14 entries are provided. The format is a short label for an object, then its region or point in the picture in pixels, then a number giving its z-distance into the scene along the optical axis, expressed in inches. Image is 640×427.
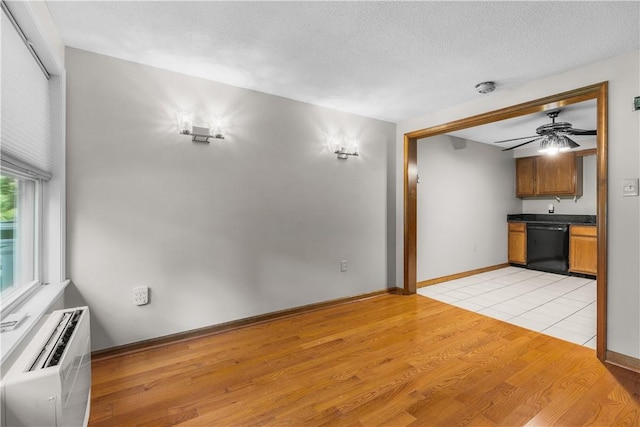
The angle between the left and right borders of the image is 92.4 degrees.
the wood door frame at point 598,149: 94.3
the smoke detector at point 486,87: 113.4
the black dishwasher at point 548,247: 207.6
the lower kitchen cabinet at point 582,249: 194.1
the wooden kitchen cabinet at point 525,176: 232.4
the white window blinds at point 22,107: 59.1
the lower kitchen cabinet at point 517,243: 228.7
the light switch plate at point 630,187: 89.0
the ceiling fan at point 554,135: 150.6
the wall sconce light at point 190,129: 106.0
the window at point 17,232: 68.5
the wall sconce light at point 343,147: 144.1
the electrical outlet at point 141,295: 99.5
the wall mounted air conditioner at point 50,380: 43.3
